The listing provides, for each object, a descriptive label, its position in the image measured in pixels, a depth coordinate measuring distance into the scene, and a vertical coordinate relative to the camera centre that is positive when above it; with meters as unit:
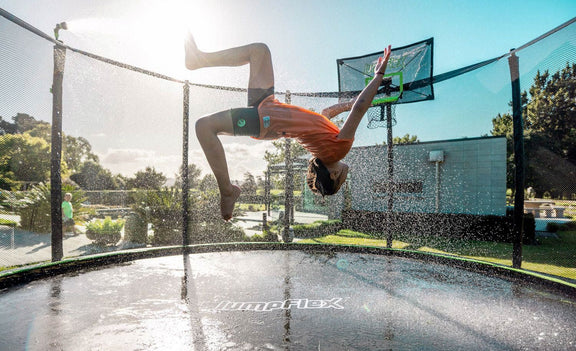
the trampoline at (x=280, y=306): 1.43 -0.73
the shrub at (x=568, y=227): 8.34 -1.09
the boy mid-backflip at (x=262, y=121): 1.57 +0.34
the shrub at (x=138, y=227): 5.33 -0.70
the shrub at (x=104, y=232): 5.51 -0.81
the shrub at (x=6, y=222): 6.09 -0.71
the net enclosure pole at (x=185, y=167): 3.86 +0.24
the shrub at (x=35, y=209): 6.14 -0.46
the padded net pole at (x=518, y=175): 2.95 +0.11
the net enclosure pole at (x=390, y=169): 4.01 +0.23
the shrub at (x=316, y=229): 7.12 -1.01
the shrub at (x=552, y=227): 8.05 -1.06
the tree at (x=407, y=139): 22.89 +3.63
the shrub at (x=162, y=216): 5.30 -0.51
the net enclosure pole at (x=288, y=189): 4.29 -0.04
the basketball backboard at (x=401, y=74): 4.25 +1.64
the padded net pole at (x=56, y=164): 2.91 +0.21
